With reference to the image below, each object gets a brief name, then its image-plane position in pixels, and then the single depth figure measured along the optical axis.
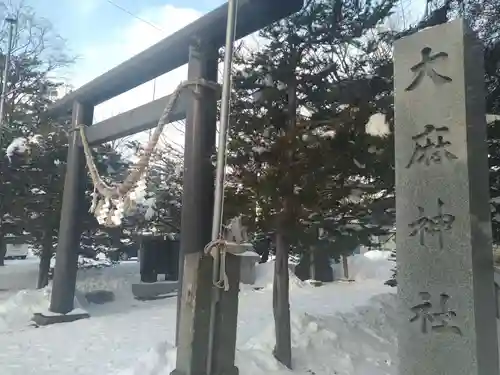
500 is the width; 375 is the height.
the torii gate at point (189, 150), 3.60
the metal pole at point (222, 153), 3.60
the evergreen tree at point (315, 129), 5.41
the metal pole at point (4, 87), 8.98
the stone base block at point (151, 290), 11.01
